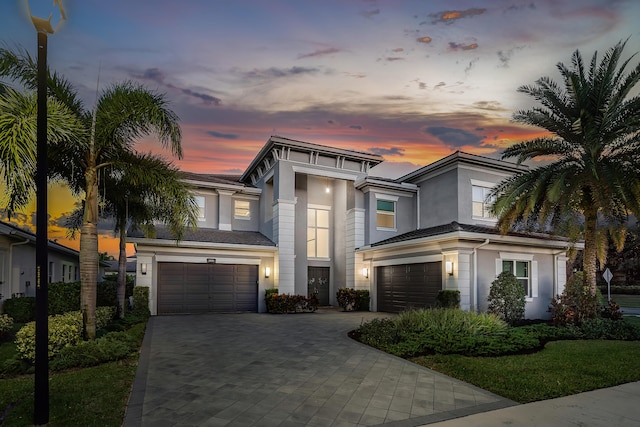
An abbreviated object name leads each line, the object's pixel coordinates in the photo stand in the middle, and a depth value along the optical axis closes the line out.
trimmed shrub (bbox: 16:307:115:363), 7.70
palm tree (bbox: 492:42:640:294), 11.98
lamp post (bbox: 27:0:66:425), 4.64
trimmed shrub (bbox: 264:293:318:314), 18.03
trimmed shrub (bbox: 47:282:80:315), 15.45
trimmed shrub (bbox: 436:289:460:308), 14.33
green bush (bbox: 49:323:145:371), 7.44
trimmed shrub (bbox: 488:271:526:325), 13.70
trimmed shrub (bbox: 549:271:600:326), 12.14
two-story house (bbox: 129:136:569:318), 15.96
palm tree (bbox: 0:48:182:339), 8.85
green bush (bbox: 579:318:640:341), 11.01
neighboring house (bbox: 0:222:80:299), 14.17
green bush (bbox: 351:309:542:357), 8.62
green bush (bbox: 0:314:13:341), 10.80
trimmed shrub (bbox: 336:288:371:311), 19.52
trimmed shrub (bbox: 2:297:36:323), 14.23
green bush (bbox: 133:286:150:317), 15.76
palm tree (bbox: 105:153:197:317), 10.06
